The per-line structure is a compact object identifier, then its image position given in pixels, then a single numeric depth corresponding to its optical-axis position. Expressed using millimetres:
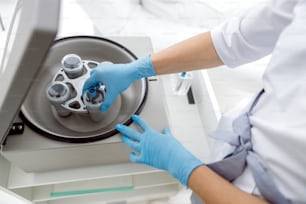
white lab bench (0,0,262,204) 1205
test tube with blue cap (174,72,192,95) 1432
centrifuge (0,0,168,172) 950
